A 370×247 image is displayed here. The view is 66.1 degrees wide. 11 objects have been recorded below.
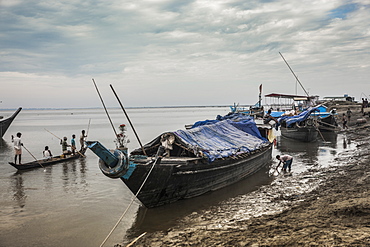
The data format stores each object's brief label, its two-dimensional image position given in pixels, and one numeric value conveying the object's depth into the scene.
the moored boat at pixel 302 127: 23.34
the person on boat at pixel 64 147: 16.80
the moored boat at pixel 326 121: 27.95
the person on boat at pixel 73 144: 16.95
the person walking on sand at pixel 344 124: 30.55
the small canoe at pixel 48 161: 14.23
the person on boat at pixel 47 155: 15.76
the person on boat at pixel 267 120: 26.23
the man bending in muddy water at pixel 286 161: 13.39
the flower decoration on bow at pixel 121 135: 15.43
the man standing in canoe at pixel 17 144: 14.02
